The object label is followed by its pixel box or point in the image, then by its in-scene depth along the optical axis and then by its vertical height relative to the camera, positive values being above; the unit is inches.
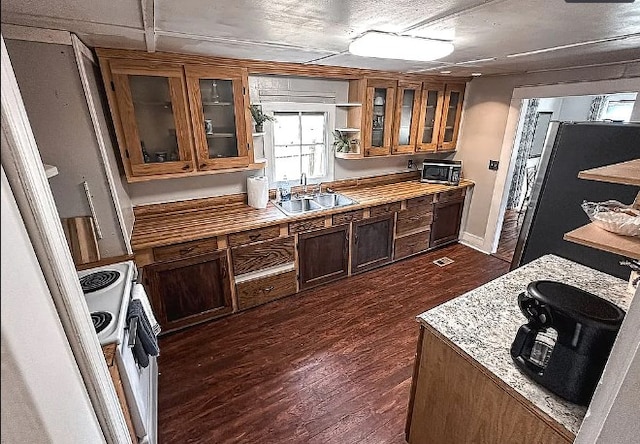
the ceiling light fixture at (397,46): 62.1 +15.0
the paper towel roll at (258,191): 113.8 -25.5
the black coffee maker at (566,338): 36.1 -25.8
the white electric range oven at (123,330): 51.3 -33.7
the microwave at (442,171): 148.5 -24.2
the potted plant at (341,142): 130.5 -9.0
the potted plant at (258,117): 108.0 +0.9
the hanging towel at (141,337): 59.6 -41.5
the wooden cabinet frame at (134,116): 82.2 +1.0
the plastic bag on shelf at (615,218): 37.5 -11.9
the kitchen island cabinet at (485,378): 40.7 -35.8
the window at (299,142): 120.3 -8.8
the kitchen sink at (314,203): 121.2 -32.4
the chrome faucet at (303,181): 128.1 -24.7
